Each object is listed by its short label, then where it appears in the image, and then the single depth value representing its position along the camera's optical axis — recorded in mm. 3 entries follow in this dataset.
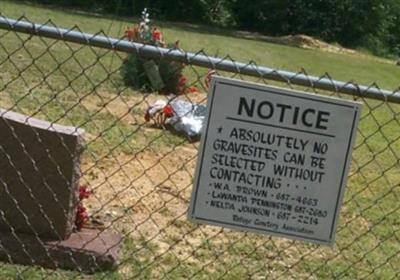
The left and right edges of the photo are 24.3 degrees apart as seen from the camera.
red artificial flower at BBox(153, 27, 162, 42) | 9885
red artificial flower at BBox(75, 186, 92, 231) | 4777
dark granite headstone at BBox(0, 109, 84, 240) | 4484
